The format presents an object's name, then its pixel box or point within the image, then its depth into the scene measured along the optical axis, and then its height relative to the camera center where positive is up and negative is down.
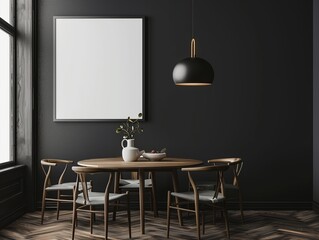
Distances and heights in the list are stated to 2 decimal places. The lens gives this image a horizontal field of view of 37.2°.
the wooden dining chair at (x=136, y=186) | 5.68 -0.91
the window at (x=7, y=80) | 5.72 +0.37
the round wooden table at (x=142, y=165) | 4.79 -0.58
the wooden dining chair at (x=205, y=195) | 4.62 -0.87
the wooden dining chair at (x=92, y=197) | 4.49 -0.86
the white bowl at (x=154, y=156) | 5.37 -0.52
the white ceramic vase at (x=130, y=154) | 5.27 -0.49
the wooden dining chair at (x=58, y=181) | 5.51 -0.88
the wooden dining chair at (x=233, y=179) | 5.49 -0.85
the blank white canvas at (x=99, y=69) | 6.28 +0.54
